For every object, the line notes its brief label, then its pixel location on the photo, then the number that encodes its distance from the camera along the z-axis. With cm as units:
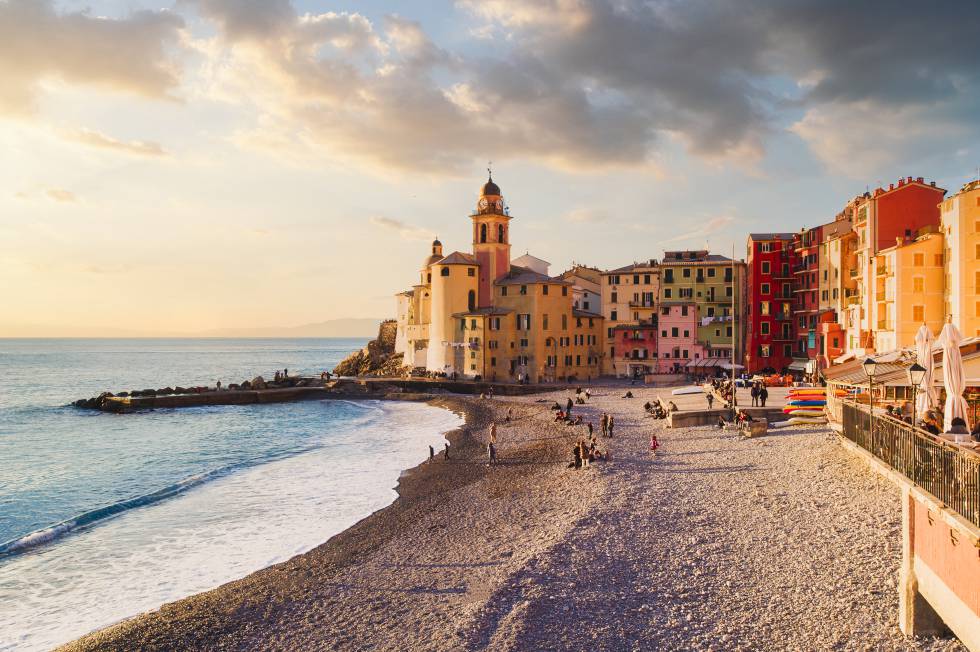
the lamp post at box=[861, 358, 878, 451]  1869
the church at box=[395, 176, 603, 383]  7969
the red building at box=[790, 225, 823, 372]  6719
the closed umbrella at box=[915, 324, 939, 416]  1864
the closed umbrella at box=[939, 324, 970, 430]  1634
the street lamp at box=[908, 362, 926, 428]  1733
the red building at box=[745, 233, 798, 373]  7194
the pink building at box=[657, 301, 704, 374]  8000
